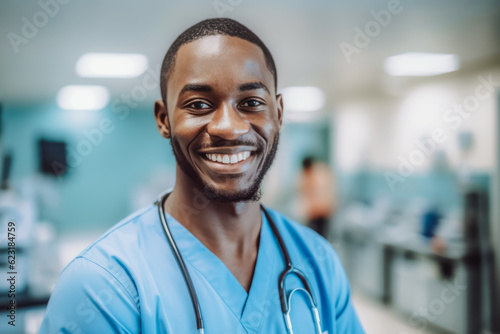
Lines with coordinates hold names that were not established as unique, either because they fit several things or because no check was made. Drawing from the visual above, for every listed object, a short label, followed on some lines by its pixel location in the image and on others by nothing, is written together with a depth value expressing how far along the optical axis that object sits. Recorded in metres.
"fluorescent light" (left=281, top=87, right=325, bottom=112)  4.04
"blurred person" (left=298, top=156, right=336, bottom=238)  3.04
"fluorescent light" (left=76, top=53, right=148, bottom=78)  2.37
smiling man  0.61
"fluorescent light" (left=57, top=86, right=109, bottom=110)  3.68
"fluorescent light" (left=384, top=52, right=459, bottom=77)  2.52
